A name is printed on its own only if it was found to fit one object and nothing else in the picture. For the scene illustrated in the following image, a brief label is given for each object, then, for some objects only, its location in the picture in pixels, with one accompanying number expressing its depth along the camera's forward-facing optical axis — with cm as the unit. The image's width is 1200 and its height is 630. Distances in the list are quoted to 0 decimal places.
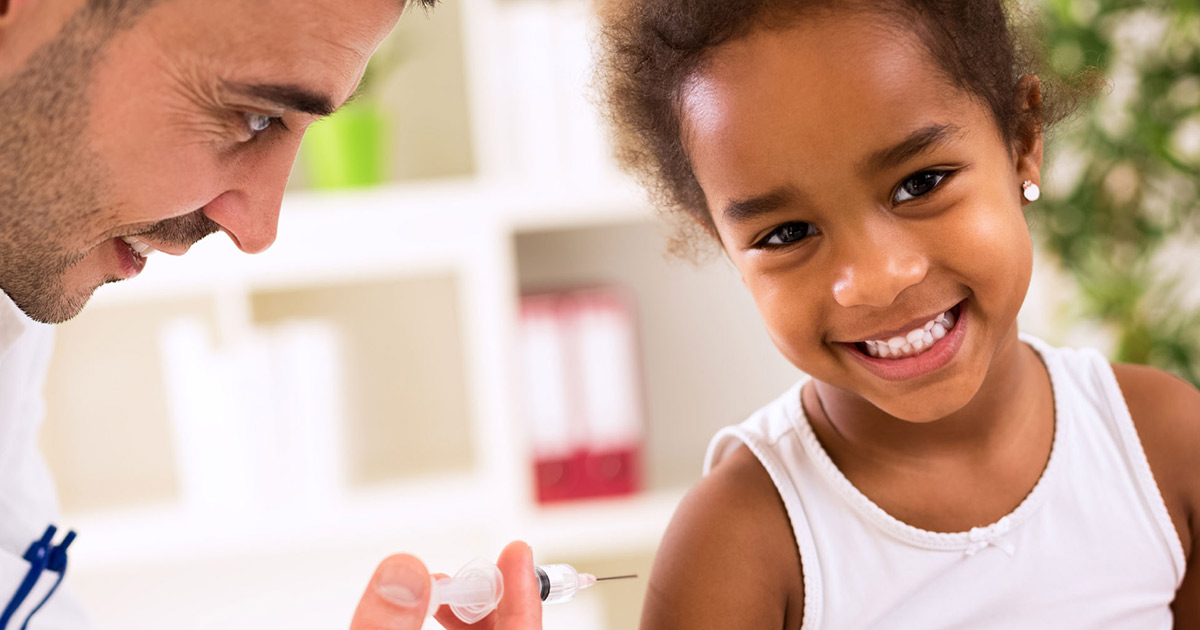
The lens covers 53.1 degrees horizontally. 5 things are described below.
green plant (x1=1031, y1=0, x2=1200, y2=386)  241
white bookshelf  260
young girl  98
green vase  262
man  101
